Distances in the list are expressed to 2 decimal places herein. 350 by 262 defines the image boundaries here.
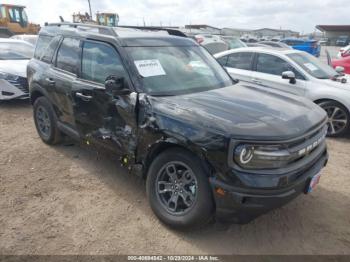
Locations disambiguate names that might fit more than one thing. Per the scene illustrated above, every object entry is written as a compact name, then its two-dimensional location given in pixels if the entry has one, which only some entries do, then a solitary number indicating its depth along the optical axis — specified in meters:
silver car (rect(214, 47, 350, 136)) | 5.97
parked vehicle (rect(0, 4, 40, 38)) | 20.98
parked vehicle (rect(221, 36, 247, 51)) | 15.62
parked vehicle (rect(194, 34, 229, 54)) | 13.88
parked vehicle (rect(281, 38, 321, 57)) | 20.53
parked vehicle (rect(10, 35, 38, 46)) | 14.27
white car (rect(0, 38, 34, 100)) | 7.33
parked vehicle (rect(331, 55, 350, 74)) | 9.45
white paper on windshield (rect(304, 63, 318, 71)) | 6.51
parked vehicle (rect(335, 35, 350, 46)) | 44.41
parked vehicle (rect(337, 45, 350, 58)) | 10.84
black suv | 2.59
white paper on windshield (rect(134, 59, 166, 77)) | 3.37
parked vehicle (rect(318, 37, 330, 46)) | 42.89
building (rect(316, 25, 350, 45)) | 53.97
